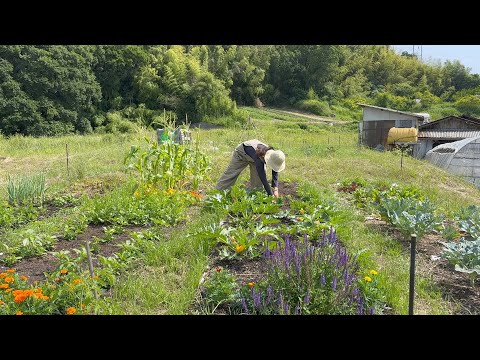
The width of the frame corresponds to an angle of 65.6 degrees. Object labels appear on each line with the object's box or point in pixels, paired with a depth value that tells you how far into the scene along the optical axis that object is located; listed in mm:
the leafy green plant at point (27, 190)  5309
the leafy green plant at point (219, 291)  2459
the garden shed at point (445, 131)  17062
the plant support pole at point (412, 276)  1936
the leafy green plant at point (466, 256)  2914
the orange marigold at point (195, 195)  5465
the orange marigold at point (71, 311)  2056
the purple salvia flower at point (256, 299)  2176
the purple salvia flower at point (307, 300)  2032
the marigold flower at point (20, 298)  2131
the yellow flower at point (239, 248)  3191
